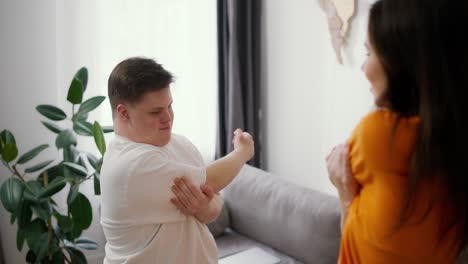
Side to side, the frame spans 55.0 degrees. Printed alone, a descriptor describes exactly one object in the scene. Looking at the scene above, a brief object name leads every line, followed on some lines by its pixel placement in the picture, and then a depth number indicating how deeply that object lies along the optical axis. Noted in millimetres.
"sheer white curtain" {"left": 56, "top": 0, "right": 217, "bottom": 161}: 2510
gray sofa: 2311
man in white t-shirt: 1202
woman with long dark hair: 796
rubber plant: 2010
